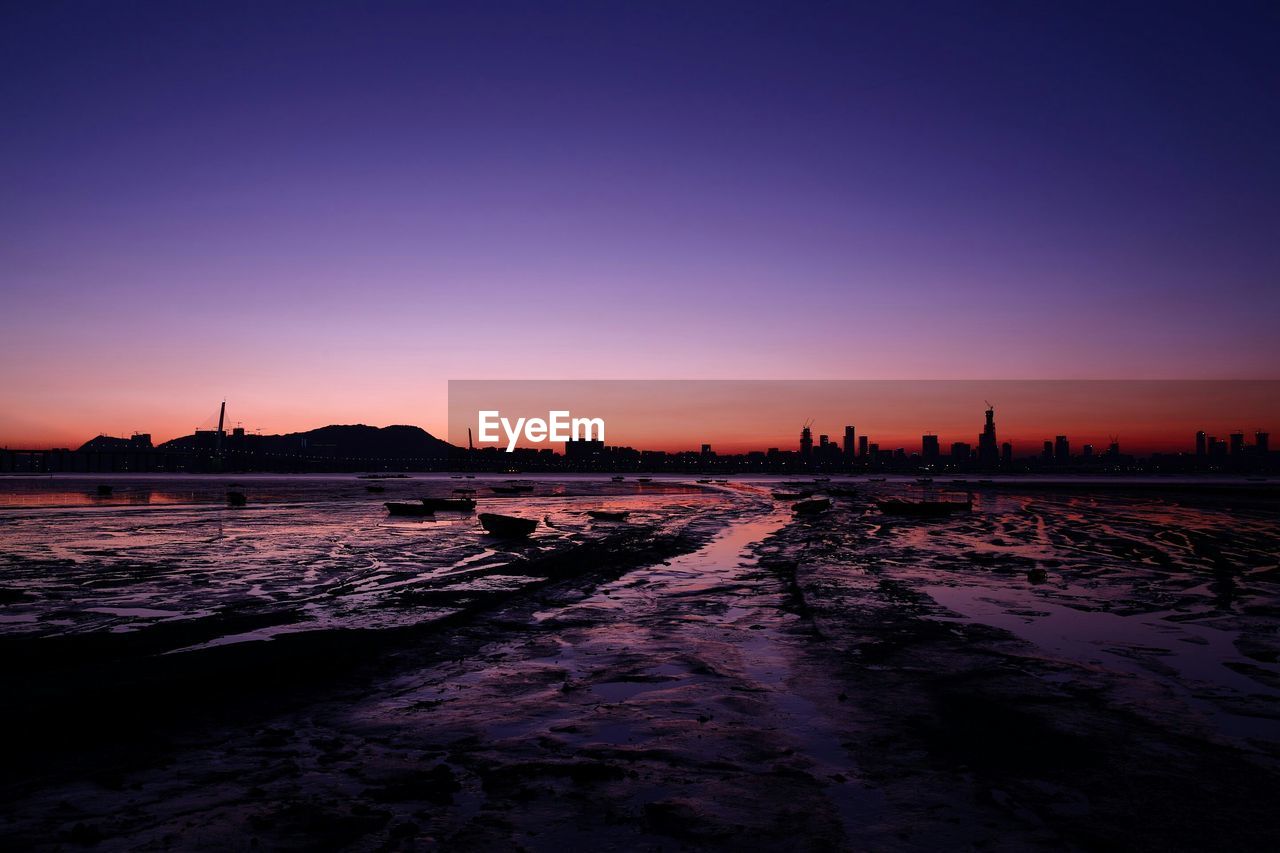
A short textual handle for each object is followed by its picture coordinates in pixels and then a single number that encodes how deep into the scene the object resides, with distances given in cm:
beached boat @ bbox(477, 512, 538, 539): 3200
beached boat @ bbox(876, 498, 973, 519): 4619
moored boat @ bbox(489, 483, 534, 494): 9068
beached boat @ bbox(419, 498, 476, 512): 4947
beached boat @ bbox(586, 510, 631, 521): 4425
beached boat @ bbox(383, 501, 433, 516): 4603
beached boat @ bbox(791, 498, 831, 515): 4866
